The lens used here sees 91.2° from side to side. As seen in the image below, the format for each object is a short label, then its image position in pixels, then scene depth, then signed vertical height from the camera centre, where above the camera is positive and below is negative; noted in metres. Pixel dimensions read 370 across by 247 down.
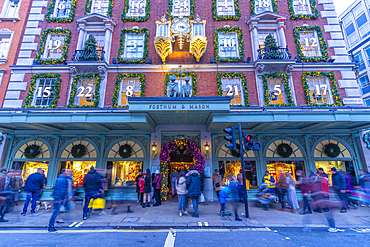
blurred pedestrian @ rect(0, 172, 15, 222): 6.60 -0.93
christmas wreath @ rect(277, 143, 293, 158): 12.05 +1.29
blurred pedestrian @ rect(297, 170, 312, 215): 7.48 -0.82
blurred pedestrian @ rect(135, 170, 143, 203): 9.65 -0.55
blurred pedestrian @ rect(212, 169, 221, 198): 10.55 -0.43
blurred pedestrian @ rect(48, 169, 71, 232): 5.77 -0.69
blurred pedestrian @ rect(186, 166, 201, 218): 7.03 -0.58
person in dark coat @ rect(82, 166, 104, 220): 7.11 -0.56
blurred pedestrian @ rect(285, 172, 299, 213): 8.36 -1.13
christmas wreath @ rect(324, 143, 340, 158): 11.91 +1.27
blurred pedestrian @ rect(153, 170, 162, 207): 9.63 -0.95
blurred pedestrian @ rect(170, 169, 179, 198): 11.21 -0.50
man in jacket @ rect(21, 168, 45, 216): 7.55 -0.57
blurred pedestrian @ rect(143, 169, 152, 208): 9.14 -0.79
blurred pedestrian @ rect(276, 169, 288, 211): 8.58 -0.80
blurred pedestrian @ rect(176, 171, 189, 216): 7.45 -0.93
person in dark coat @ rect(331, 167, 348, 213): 7.08 -0.51
